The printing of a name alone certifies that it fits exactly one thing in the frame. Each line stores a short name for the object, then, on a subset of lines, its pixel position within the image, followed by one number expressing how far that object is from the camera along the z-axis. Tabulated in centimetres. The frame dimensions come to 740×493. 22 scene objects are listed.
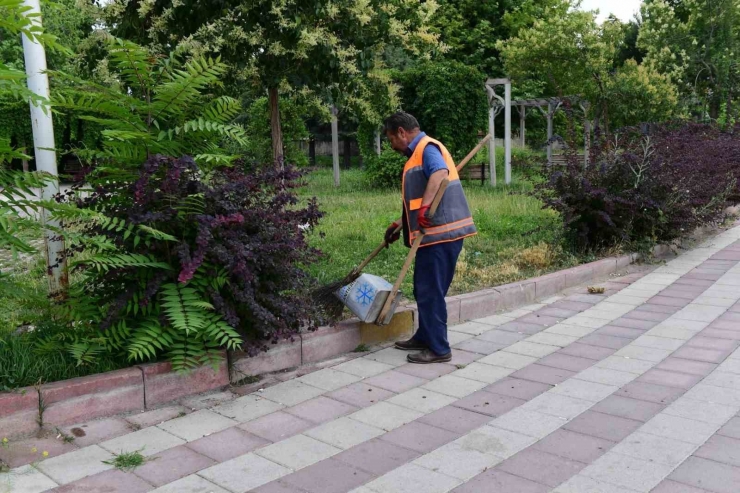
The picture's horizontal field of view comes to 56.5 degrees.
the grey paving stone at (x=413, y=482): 319
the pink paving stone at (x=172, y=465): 330
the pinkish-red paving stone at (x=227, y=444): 357
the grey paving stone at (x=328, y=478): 322
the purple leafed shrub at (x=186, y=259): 414
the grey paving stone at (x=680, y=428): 371
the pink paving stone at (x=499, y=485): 318
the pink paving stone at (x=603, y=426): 378
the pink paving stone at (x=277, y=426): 382
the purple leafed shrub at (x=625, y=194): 822
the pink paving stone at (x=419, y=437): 367
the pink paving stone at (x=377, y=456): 343
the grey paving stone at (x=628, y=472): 322
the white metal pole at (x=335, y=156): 1833
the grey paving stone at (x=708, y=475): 316
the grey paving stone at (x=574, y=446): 353
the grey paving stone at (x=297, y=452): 349
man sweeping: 500
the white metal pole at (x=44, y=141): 446
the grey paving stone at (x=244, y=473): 324
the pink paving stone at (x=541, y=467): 329
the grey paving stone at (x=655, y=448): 347
